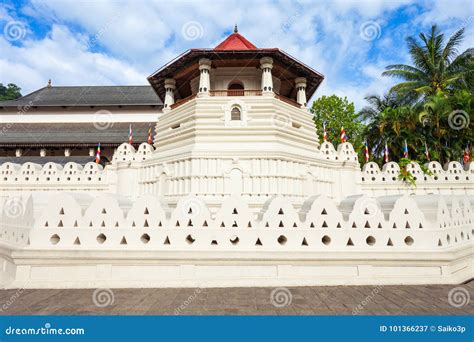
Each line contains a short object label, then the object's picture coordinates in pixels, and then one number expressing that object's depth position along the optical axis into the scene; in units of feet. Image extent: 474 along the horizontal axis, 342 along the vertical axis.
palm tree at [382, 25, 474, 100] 81.35
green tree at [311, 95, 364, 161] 101.19
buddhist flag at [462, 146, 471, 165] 57.82
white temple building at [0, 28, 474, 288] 19.47
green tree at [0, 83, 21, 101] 239.91
